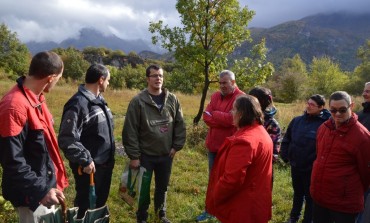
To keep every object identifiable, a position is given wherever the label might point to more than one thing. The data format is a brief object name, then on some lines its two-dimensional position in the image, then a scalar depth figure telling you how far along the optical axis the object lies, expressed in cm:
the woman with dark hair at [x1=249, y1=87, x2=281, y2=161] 409
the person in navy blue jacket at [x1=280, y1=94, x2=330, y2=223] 455
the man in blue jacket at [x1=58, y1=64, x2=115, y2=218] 335
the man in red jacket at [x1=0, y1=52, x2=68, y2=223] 238
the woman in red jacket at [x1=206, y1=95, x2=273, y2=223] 287
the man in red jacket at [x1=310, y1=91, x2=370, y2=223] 331
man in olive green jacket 429
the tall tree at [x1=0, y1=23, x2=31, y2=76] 4119
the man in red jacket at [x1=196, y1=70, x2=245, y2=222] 464
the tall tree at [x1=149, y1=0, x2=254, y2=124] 1144
